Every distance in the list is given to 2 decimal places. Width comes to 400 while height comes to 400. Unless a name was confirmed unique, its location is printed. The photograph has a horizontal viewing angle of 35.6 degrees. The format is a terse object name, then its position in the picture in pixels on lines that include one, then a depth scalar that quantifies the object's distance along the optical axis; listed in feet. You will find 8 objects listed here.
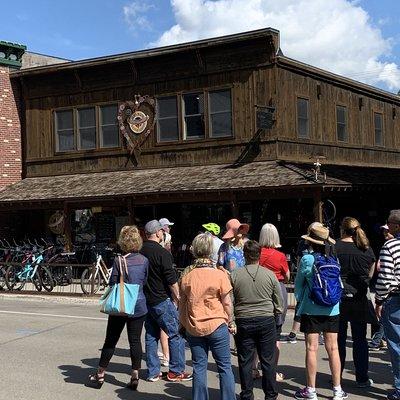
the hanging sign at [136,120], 66.90
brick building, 73.97
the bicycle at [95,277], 51.78
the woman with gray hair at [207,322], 18.19
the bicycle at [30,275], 55.52
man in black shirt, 22.75
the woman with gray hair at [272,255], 23.40
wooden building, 59.16
